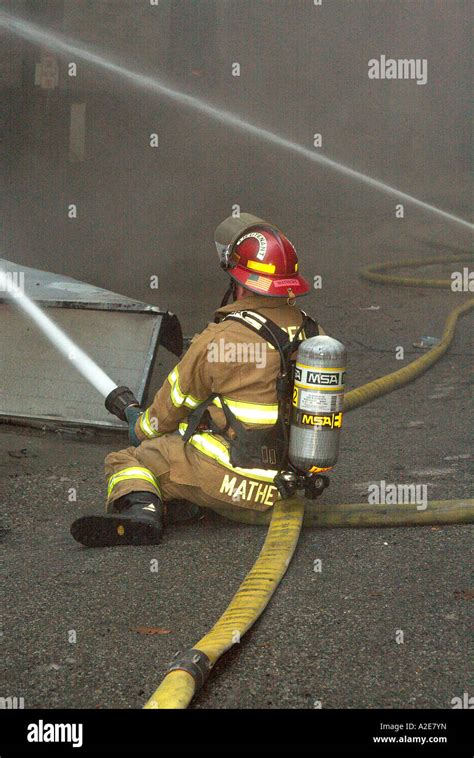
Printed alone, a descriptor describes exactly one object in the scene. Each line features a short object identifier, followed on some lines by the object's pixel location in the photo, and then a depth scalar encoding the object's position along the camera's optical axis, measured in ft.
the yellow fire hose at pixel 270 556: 18.28
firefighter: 26.25
